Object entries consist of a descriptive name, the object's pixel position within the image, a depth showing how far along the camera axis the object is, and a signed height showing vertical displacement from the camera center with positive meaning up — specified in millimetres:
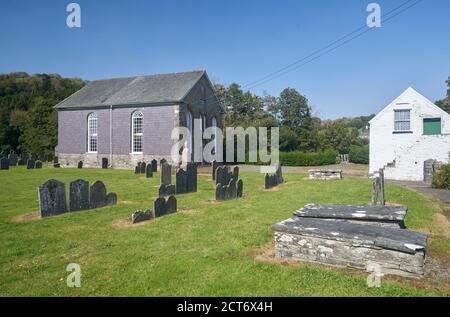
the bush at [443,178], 17239 -1116
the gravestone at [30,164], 28833 -639
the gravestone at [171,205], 10812 -1535
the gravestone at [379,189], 11062 -1094
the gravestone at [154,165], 27459 -710
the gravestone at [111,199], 12320 -1532
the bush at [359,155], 45850 +105
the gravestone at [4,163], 27859 -541
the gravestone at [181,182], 15305 -1145
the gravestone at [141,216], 9531 -1690
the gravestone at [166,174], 16438 -854
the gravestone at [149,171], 22531 -969
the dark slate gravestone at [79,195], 11227 -1286
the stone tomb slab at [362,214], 7160 -1245
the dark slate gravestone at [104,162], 33031 -599
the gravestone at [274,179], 17438 -1217
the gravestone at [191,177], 15918 -979
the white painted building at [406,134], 22953 +1680
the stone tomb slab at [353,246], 5266 -1464
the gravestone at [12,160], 32750 -344
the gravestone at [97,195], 11766 -1346
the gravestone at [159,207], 10309 -1524
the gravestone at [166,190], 13906 -1419
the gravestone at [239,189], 14508 -1379
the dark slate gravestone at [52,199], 10297 -1288
